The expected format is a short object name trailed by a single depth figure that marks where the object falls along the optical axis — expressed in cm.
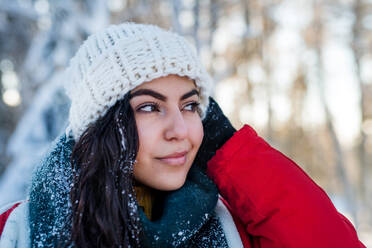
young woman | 113
